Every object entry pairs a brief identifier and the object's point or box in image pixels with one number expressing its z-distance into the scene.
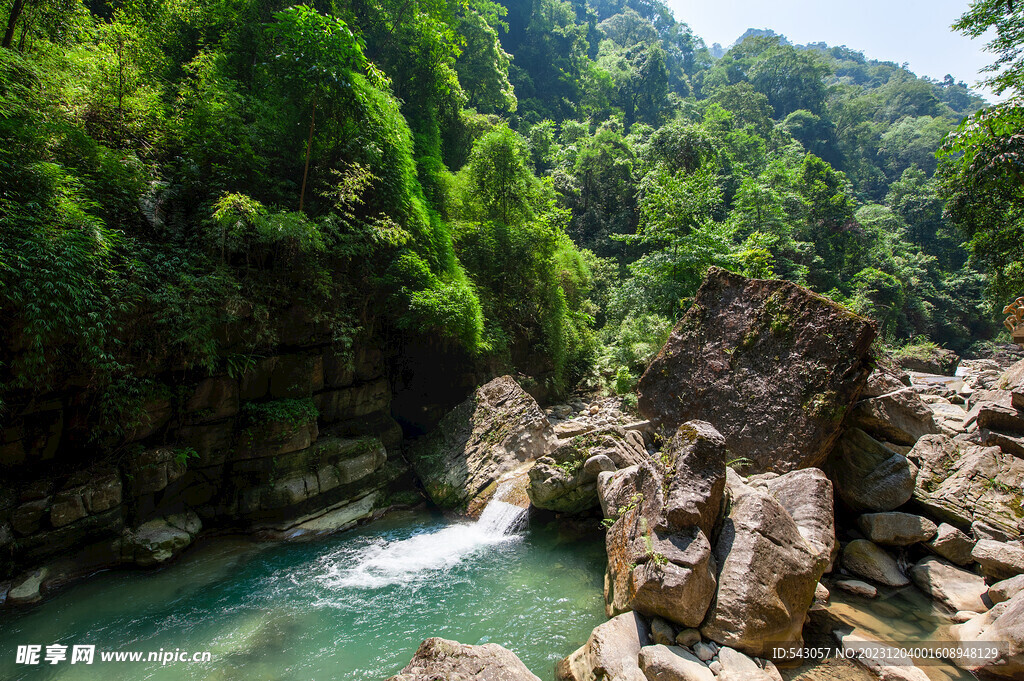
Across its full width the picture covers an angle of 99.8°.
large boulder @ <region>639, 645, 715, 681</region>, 3.76
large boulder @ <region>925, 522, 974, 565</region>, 5.44
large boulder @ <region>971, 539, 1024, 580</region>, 4.80
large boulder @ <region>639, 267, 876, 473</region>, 6.38
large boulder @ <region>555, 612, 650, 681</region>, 3.94
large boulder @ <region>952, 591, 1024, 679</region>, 3.83
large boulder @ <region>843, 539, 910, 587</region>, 5.48
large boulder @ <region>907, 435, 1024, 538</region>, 5.59
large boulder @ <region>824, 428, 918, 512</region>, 6.04
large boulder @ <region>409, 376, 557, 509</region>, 8.91
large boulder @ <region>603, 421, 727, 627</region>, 4.38
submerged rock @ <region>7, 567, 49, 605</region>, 5.58
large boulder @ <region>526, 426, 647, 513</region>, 7.32
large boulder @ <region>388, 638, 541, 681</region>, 3.45
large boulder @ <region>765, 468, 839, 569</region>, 5.02
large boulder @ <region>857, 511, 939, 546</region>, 5.63
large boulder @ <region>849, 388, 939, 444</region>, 6.88
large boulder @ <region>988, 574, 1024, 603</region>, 4.51
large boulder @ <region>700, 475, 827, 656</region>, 4.21
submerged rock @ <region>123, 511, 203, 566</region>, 6.50
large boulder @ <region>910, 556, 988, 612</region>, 4.91
